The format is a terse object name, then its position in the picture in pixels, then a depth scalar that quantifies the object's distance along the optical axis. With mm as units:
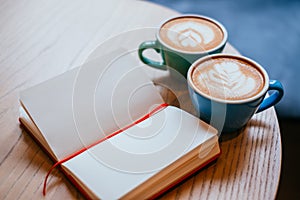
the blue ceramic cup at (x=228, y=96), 617
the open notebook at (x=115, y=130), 561
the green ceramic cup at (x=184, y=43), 731
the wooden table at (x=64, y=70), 596
